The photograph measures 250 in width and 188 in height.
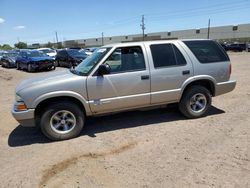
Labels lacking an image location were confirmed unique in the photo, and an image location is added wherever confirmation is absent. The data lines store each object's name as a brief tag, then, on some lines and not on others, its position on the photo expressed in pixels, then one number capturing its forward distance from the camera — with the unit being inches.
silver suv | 177.2
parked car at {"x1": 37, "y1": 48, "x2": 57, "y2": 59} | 986.1
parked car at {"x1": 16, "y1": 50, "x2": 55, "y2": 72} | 685.3
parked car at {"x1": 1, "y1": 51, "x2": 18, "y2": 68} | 868.0
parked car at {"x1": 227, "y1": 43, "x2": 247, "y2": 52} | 1605.6
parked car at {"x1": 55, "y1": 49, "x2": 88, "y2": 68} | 727.7
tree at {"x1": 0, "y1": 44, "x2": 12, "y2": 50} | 4046.3
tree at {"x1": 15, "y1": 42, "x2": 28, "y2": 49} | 3775.6
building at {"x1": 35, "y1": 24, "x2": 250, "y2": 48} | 2586.1
